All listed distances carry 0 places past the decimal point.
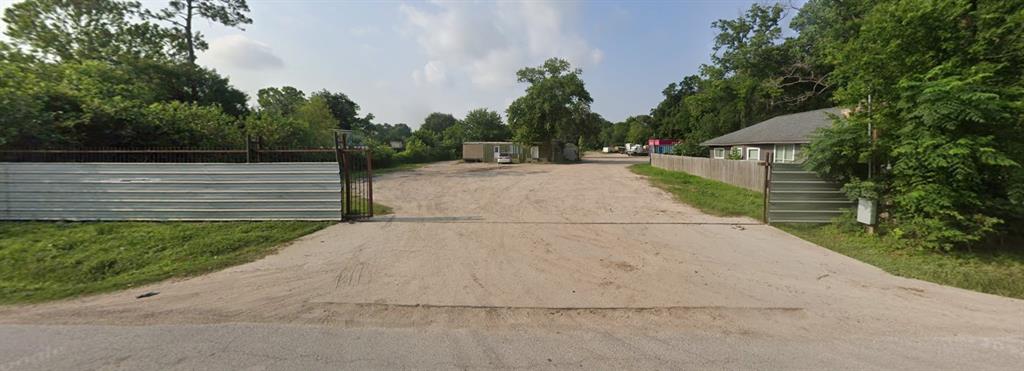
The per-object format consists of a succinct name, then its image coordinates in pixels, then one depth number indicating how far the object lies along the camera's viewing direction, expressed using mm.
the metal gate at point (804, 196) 8516
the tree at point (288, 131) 16453
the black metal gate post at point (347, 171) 8493
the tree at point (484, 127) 59375
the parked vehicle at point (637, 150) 70019
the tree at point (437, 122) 102581
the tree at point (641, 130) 79750
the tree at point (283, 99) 37094
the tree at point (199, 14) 22602
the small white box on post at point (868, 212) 7207
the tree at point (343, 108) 57684
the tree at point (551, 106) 41500
